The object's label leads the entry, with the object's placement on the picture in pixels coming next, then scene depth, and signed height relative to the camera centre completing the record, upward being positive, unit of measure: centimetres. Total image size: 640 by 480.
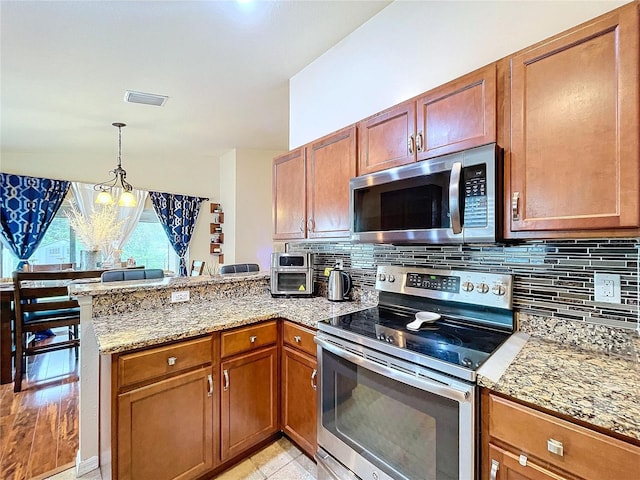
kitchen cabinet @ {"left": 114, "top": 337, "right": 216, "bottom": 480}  134 -83
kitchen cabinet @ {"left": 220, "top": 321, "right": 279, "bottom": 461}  167 -87
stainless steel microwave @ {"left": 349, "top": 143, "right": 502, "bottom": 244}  124 +18
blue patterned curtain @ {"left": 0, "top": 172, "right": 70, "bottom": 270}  382 +40
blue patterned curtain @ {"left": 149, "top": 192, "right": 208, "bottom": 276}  499 +41
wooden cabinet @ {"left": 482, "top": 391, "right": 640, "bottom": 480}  79 -61
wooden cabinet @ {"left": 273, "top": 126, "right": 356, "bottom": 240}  191 +37
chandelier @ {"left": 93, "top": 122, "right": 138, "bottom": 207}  363 +56
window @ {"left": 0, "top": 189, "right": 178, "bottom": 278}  407 -11
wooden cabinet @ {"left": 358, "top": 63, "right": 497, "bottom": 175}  130 +57
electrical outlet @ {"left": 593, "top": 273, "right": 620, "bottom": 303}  121 -20
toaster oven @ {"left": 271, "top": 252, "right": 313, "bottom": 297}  239 -28
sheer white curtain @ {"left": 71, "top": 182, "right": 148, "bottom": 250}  433 +52
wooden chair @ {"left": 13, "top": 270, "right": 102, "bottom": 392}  267 -68
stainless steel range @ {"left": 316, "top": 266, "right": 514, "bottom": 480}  108 -56
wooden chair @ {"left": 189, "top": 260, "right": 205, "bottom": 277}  458 -44
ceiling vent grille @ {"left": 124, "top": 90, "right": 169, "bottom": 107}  274 +134
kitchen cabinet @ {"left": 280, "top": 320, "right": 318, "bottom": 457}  170 -87
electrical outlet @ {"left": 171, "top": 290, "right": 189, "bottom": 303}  208 -39
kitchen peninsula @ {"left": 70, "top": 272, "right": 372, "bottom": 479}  135 -57
